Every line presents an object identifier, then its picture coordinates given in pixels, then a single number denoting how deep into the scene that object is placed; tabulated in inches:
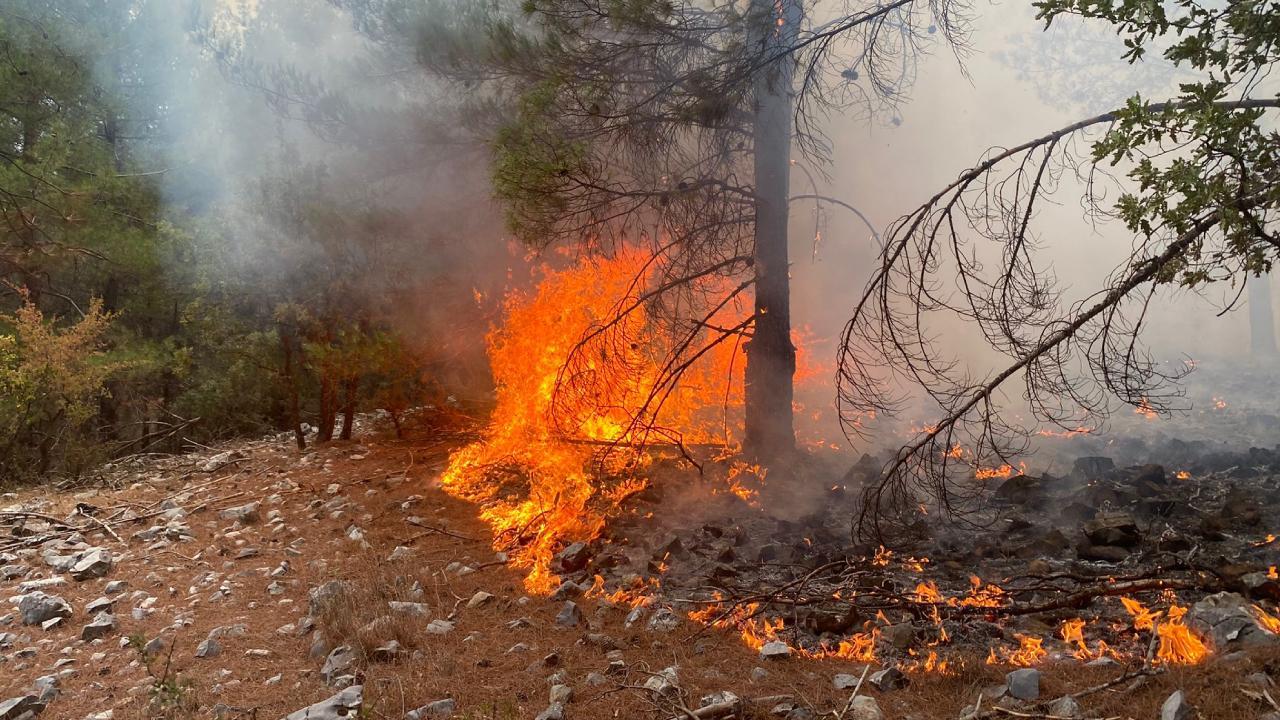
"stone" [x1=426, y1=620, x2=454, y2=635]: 174.9
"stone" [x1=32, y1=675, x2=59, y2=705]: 151.3
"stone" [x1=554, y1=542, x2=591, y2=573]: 215.6
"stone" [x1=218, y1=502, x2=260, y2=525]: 271.7
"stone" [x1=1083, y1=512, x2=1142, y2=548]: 196.5
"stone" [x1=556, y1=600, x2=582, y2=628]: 178.5
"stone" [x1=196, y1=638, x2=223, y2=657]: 166.7
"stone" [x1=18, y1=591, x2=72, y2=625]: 191.2
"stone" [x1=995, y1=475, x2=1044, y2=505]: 248.8
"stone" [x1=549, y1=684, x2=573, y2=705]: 137.3
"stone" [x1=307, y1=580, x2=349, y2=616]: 181.6
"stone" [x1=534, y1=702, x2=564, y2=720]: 131.3
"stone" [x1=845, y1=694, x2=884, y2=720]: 123.8
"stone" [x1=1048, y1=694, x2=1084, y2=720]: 113.2
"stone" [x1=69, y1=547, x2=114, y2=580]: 222.5
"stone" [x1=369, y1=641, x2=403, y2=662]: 159.6
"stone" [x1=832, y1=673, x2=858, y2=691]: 136.1
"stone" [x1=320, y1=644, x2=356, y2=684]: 154.1
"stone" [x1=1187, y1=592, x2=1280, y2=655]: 126.4
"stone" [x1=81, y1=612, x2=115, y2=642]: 181.0
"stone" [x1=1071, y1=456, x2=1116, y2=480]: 269.9
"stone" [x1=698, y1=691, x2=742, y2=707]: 129.0
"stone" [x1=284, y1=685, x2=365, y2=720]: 131.8
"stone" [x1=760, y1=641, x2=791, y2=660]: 153.4
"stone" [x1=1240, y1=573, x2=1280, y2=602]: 147.2
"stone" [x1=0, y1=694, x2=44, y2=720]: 144.5
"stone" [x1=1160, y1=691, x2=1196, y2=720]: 105.7
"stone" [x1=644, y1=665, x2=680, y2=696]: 137.5
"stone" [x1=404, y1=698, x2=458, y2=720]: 134.1
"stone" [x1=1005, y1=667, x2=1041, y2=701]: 123.6
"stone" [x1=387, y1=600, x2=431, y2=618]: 183.6
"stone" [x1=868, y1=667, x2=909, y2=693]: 135.0
